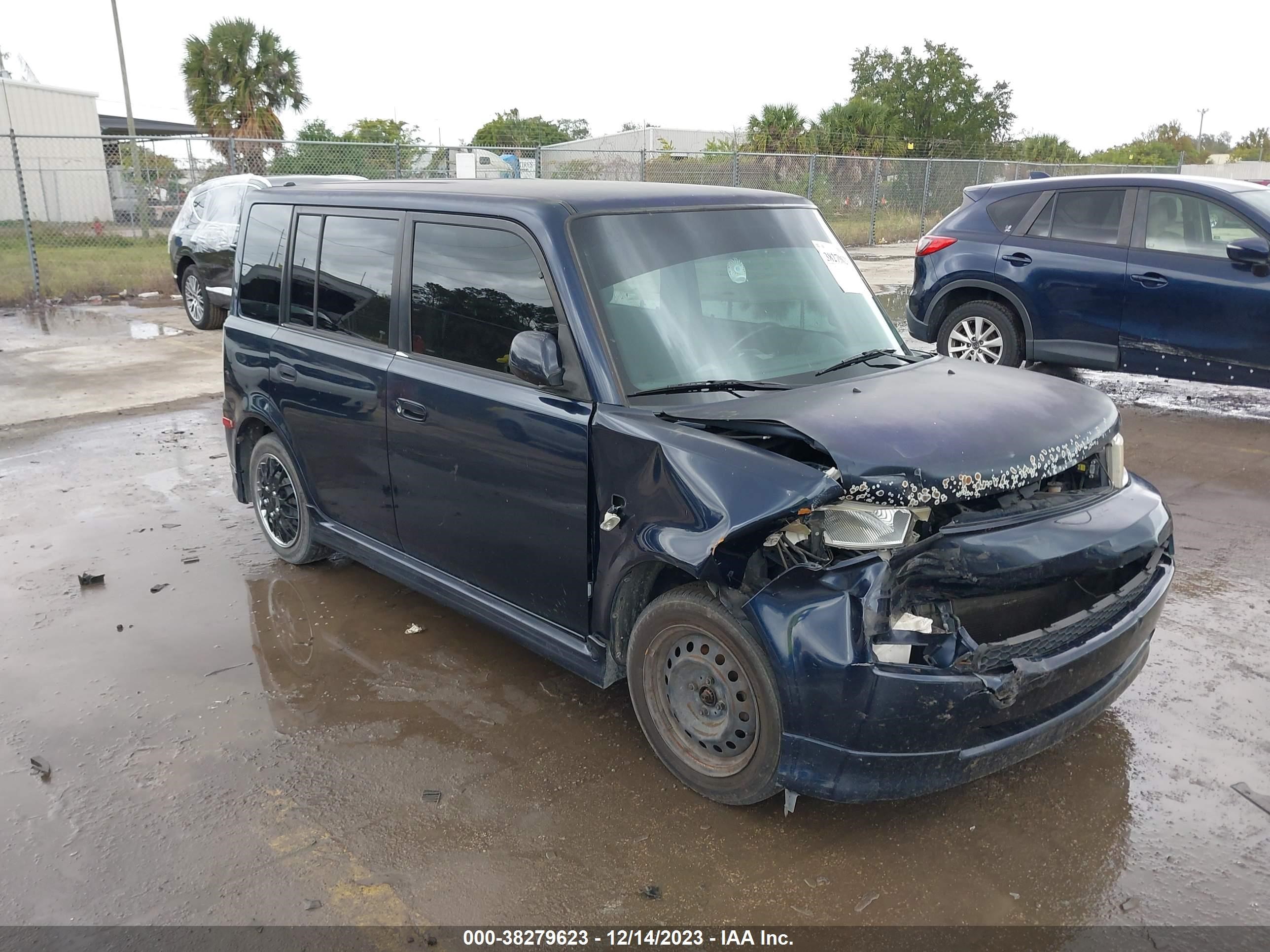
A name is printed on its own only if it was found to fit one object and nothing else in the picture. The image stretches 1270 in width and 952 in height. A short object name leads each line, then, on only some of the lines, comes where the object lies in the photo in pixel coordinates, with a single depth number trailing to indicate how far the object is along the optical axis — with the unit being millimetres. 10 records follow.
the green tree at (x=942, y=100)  41219
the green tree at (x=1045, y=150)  38500
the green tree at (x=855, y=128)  30969
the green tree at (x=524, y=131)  46969
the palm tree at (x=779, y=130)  29500
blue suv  7555
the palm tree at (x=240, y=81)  31547
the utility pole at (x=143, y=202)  18406
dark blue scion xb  2838
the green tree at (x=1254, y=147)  57281
